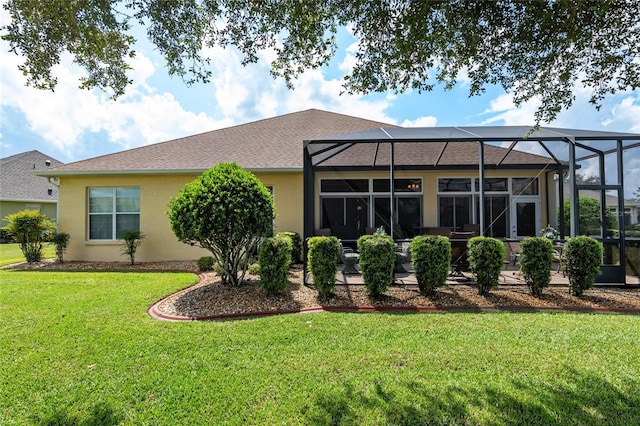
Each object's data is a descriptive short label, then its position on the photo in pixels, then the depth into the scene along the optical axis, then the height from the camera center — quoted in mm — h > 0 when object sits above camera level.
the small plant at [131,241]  10844 -589
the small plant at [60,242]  11094 -629
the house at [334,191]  11492 +1264
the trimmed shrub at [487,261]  6293 -813
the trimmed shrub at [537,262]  6293 -831
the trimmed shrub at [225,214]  6410 +216
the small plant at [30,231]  10977 -225
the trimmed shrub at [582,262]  6344 -849
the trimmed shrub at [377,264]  6102 -826
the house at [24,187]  20531 +2751
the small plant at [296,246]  10406 -796
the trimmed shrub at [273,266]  6258 -870
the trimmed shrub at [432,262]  6211 -806
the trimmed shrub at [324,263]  6148 -804
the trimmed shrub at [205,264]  9555 -1254
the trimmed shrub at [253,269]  8449 -1261
